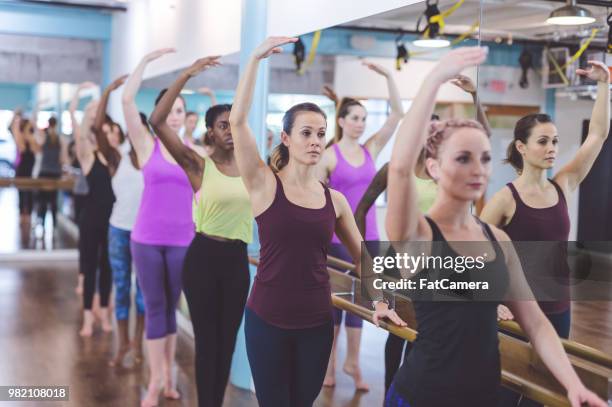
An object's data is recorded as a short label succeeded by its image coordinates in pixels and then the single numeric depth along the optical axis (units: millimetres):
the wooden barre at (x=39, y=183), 9617
